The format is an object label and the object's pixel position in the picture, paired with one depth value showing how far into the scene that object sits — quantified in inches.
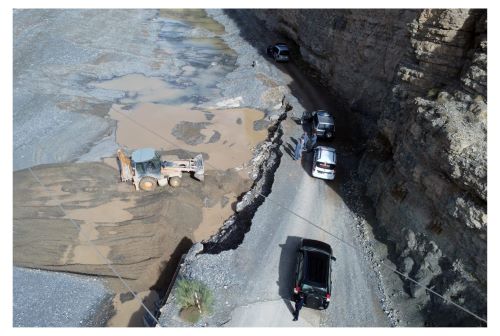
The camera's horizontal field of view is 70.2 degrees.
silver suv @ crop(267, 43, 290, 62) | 1594.5
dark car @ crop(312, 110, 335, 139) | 989.2
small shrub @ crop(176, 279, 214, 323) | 543.2
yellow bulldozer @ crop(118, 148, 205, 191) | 824.3
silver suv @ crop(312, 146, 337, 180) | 827.4
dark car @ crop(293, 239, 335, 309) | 534.9
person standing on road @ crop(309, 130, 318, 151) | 945.6
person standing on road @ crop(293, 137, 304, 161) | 902.4
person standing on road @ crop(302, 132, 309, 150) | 929.3
